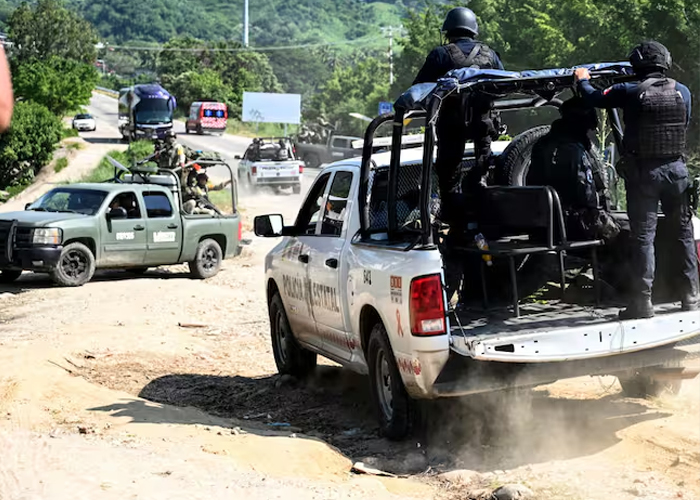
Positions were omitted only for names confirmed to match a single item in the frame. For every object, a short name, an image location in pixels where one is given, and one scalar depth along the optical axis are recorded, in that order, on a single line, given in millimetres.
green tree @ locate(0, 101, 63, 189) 43969
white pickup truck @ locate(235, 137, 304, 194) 35562
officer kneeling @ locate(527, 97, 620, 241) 7320
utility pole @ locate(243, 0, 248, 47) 155075
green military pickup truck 17094
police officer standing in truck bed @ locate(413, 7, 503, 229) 7582
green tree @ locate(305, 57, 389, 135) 94250
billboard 63406
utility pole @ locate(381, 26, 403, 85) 90906
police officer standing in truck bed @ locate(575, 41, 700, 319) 7145
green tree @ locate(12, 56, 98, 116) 60188
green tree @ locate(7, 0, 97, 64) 79688
